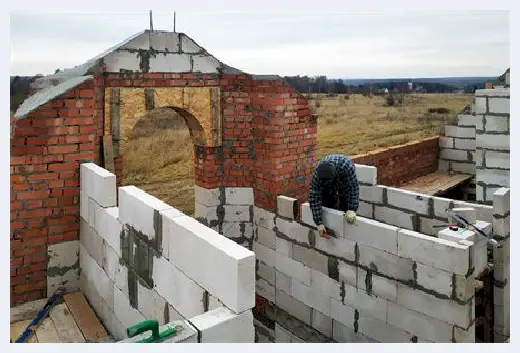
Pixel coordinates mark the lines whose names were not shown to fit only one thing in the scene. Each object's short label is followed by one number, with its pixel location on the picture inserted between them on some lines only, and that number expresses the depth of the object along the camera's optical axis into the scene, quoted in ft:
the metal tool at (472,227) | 16.06
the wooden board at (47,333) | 14.56
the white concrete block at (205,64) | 21.93
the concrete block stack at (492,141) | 23.25
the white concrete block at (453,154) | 38.17
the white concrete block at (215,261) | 9.19
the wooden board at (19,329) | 14.48
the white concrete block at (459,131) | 37.16
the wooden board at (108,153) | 19.34
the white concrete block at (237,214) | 24.00
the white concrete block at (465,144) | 37.54
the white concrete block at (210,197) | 23.54
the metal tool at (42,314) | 14.54
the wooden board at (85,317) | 15.08
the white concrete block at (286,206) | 21.67
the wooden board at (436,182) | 33.20
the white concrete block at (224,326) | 8.95
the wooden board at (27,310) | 15.86
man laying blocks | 18.66
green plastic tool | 8.62
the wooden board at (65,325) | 14.72
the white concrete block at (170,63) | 20.76
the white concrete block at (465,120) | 37.01
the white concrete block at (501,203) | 17.40
